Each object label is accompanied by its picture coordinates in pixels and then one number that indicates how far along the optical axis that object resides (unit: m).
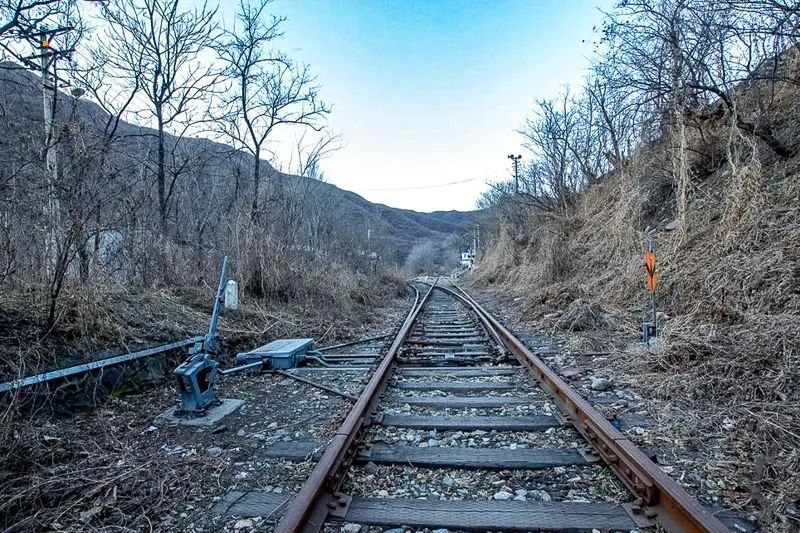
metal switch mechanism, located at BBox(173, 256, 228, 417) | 3.79
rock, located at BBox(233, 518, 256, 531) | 2.26
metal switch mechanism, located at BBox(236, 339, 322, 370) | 5.52
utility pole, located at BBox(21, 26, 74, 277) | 4.26
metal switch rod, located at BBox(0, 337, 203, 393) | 3.23
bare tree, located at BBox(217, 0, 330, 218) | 12.07
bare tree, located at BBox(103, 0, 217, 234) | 10.48
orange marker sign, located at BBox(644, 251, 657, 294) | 5.38
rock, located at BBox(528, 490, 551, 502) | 2.45
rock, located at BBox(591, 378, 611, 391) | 4.36
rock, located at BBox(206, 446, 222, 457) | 3.12
